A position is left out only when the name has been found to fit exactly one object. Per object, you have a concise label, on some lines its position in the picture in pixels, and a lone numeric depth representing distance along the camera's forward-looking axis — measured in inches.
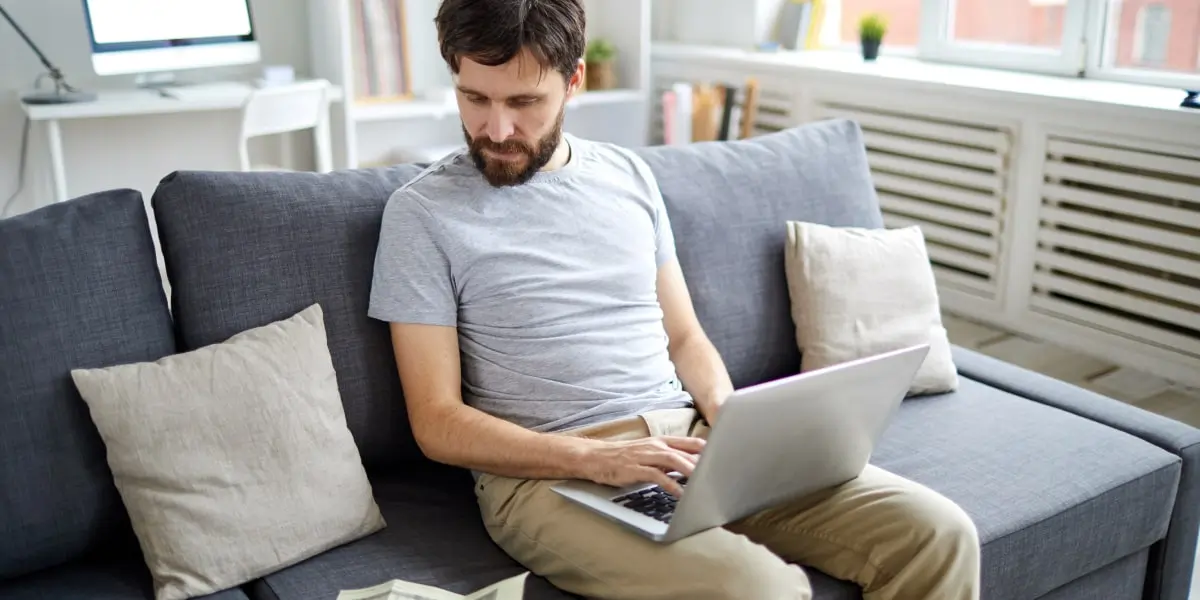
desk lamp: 127.4
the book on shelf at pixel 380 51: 147.7
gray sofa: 55.5
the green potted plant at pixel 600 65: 168.5
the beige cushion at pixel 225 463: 54.0
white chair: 125.2
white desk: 126.1
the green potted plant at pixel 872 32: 150.5
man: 55.4
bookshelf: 146.6
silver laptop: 48.6
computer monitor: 132.3
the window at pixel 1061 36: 124.2
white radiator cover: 113.0
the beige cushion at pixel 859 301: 76.7
